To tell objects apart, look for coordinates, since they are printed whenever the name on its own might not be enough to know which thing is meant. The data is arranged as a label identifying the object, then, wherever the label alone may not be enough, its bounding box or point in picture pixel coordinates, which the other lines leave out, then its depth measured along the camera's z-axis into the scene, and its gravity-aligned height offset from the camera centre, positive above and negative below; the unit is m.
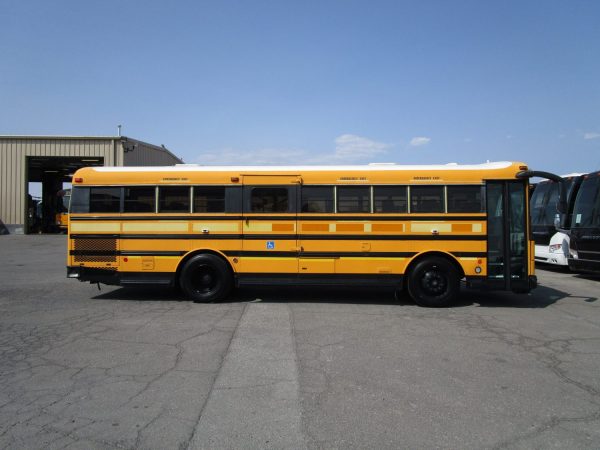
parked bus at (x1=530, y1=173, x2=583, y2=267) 12.95 +0.22
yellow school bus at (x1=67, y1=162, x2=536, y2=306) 7.83 +0.01
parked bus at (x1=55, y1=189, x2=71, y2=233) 24.78 +0.66
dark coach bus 10.75 +0.01
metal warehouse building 26.16 +4.52
